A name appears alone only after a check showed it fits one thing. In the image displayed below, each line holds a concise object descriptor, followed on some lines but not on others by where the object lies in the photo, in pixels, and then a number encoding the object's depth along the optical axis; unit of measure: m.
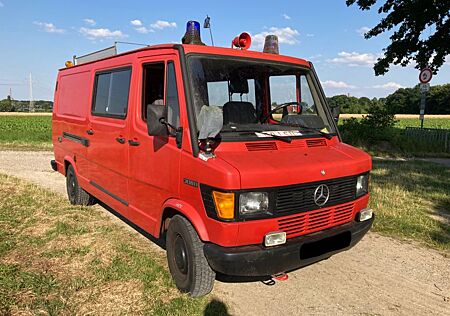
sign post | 12.47
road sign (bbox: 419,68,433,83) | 12.46
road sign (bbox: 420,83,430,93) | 12.50
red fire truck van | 2.84
